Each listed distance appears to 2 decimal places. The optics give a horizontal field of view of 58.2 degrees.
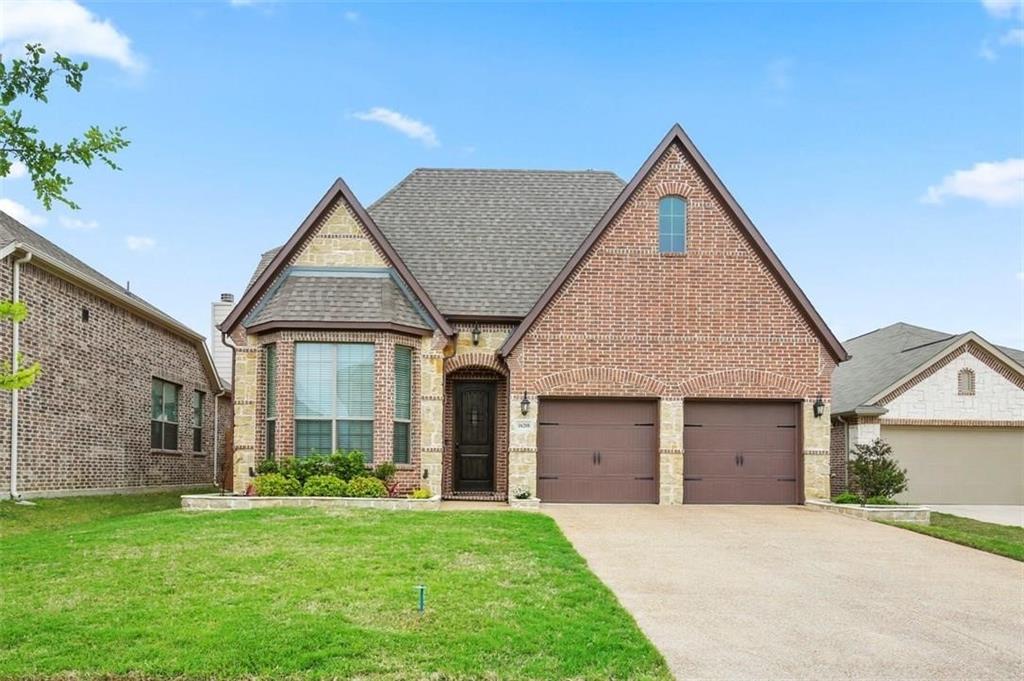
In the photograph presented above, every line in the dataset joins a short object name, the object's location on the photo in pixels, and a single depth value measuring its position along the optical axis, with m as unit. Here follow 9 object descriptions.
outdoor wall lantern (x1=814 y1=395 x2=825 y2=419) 17.95
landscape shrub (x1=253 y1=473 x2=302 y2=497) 15.70
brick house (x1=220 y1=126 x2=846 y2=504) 17.52
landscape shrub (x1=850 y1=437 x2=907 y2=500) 17.83
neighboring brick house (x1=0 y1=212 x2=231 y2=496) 17.48
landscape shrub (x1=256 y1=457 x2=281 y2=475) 16.47
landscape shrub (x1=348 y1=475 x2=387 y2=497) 15.78
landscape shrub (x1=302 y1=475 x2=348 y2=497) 15.66
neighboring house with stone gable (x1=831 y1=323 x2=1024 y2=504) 22.72
